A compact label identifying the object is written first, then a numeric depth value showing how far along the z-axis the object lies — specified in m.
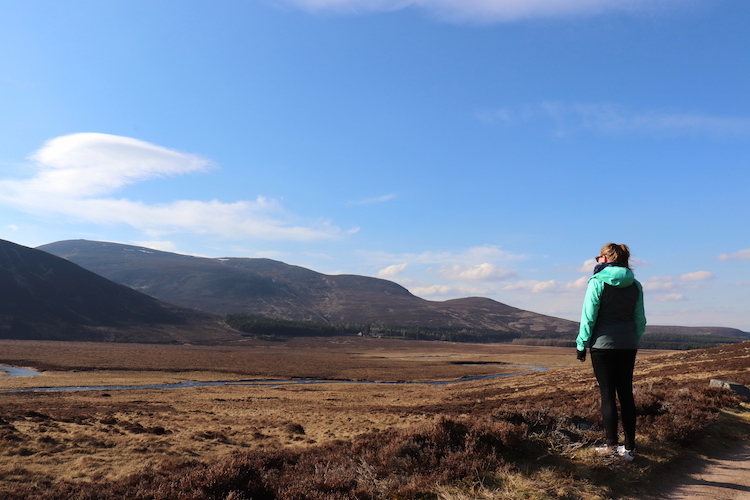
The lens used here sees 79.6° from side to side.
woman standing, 6.07
